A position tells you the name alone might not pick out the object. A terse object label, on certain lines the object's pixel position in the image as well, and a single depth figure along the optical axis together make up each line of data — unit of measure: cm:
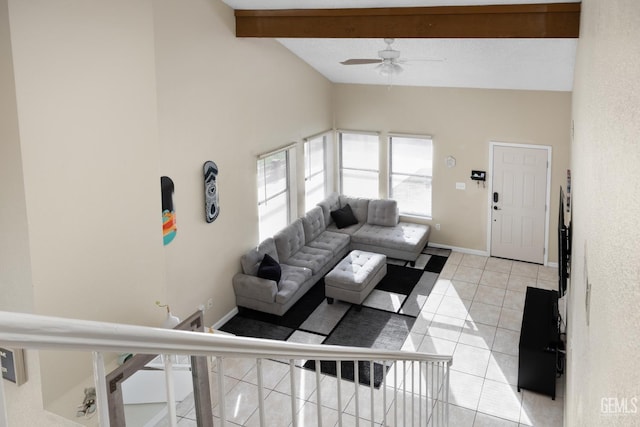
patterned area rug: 739
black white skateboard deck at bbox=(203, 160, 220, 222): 706
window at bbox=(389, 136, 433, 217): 1020
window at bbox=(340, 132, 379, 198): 1062
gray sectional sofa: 792
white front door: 931
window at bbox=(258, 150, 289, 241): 854
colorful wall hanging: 638
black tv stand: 612
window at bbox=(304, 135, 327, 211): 1002
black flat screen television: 508
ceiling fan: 714
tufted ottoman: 816
